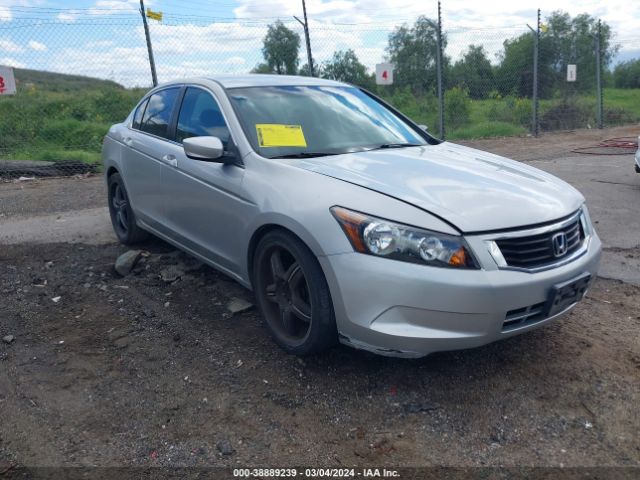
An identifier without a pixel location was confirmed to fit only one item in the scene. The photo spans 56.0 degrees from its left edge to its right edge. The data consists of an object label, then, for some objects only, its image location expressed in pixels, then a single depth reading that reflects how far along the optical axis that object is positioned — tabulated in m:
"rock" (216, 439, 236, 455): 2.61
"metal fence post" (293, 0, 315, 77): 12.03
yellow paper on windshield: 3.69
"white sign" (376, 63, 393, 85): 13.34
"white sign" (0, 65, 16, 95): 9.54
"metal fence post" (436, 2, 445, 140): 13.08
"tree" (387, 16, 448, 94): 16.63
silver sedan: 2.74
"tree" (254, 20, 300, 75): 12.70
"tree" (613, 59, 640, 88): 33.31
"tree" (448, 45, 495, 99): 17.72
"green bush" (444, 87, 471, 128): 17.86
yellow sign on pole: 10.39
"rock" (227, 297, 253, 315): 4.04
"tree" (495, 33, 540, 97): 17.89
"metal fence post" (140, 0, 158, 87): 10.34
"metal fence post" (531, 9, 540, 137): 14.39
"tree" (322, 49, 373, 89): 13.33
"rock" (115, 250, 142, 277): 4.82
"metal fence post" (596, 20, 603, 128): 15.75
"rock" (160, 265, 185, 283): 4.64
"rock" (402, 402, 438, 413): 2.88
